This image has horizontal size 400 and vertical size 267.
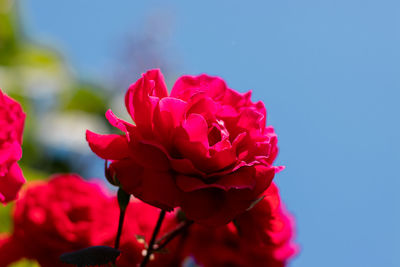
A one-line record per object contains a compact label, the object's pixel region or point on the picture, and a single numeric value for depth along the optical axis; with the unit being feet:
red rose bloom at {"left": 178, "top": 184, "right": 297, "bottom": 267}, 2.25
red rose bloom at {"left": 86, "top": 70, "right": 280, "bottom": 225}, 1.96
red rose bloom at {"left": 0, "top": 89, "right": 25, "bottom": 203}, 2.00
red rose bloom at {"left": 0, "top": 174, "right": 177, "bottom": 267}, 2.16
